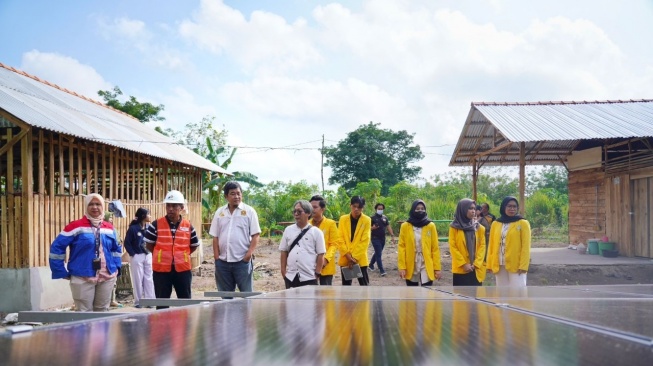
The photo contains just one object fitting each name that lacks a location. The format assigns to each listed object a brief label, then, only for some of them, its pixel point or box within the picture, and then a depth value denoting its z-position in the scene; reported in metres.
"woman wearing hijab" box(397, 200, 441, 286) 5.74
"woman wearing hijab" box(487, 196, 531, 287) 5.60
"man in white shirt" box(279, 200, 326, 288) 5.41
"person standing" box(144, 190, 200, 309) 5.18
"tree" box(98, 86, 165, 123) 27.36
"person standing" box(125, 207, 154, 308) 7.34
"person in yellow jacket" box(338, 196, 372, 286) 6.45
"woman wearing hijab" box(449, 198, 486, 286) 5.71
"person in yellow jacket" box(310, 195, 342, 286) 6.22
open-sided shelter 11.57
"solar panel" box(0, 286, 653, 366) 1.05
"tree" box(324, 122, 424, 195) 37.28
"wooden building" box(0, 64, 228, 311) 7.75
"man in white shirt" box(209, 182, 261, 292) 5.54
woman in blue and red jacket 4.85
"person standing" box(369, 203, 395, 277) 11.38
